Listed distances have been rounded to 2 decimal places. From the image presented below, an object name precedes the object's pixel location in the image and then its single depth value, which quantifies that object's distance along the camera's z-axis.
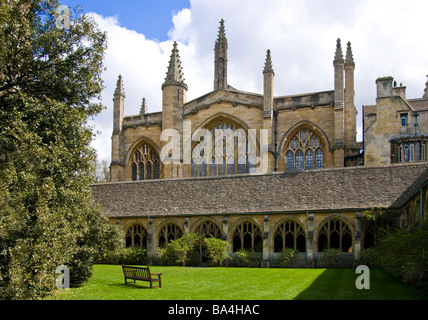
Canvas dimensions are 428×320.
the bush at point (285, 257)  24.92
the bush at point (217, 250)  25.78
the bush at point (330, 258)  24.03
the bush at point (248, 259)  25.86
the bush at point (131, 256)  28.14
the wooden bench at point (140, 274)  16.49
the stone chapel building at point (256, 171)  25.30
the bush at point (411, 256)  14.62
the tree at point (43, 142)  13.54
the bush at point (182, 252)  26.62
